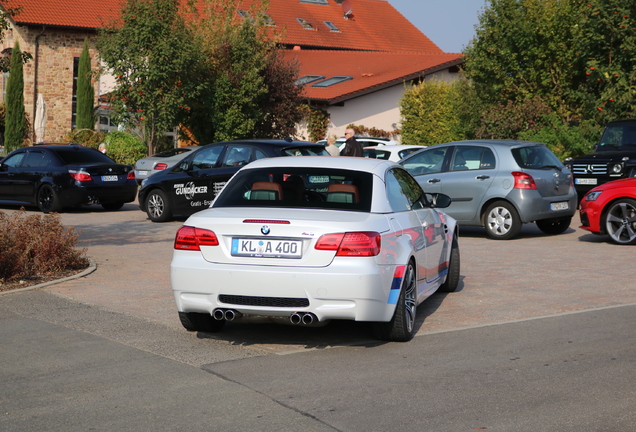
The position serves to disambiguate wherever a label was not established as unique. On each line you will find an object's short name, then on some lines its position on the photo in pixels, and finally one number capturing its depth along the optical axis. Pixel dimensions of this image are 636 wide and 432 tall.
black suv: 21.11
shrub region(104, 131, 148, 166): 33.66
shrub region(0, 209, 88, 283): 10.54
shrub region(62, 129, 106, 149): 38.38
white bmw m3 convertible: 6.90
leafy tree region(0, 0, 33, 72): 13.50
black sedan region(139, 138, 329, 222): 17.78
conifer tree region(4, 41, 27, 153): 44.97
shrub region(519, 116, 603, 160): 28.22
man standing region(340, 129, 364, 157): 20.19
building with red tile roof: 43.81
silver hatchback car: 15.32
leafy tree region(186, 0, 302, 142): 35.44
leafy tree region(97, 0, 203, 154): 32.38
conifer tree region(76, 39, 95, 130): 45.97
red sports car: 14.54
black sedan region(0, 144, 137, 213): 20.36
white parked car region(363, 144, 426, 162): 23.66
